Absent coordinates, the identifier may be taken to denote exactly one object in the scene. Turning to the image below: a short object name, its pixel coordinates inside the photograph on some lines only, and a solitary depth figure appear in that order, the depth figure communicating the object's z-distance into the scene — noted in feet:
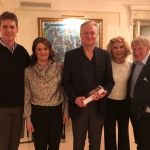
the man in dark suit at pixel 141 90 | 5.57
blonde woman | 6.38
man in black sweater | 5.37
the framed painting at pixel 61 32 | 12.42
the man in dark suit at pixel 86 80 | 5.37
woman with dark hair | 5.26
